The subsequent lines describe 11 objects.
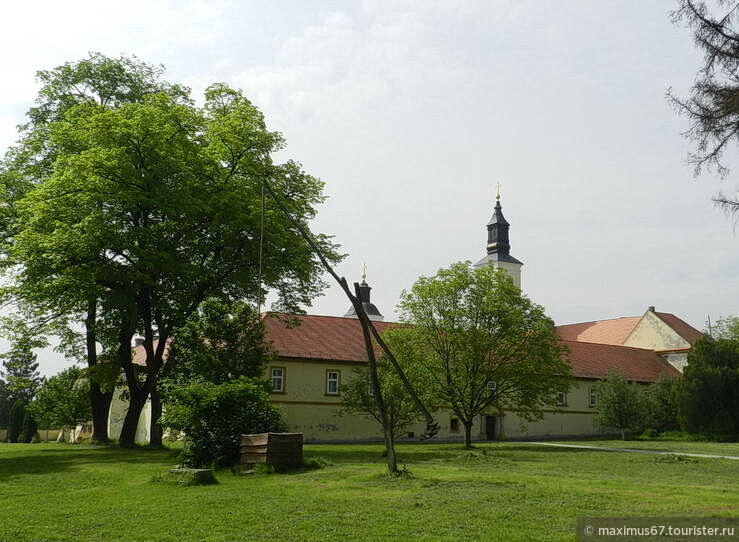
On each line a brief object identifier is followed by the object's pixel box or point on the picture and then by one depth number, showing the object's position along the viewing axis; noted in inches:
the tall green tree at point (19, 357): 1195.9
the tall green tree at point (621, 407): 1760.6
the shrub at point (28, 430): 2127.2
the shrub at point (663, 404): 1813.5
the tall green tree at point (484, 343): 1299.2
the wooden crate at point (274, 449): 711.7
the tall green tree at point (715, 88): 457.1
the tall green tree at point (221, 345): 914.1
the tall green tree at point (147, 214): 1030.4
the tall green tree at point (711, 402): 1689.2
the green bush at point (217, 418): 759.1
